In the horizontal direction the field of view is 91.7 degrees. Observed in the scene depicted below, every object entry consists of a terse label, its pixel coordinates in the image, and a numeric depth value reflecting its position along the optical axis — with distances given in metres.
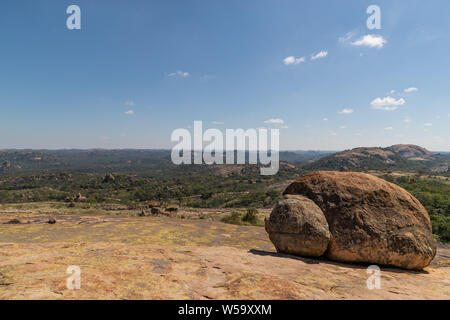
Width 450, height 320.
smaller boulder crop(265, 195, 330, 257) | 8.36
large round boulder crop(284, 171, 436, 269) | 7.99
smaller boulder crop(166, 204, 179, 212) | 38.78
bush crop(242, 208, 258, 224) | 29.36
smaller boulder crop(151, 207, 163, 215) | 36.23
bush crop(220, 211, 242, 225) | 27.52
